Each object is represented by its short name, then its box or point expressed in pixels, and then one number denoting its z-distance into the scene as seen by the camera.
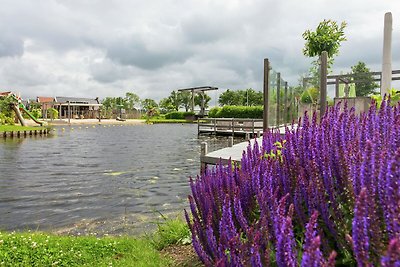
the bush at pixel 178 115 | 70.88
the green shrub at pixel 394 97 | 6.59
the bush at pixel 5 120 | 33.98
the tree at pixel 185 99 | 89.04
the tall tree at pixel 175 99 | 92.06
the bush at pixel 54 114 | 59.56
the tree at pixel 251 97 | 89.94
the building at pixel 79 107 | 71.25
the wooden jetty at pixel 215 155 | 8.95
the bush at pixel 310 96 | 14.94
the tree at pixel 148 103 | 99.11
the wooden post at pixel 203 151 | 9.55
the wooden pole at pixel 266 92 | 10.69
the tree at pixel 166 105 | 90.19
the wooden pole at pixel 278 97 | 14.95
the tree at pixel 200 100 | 85.50
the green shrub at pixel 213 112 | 52.31
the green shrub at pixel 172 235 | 4.42
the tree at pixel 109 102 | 95.86
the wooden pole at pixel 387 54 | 9.52
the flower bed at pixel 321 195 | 1.18
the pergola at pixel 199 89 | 60.25
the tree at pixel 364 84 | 16.30
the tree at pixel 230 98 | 91.00
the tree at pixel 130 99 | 97.25
